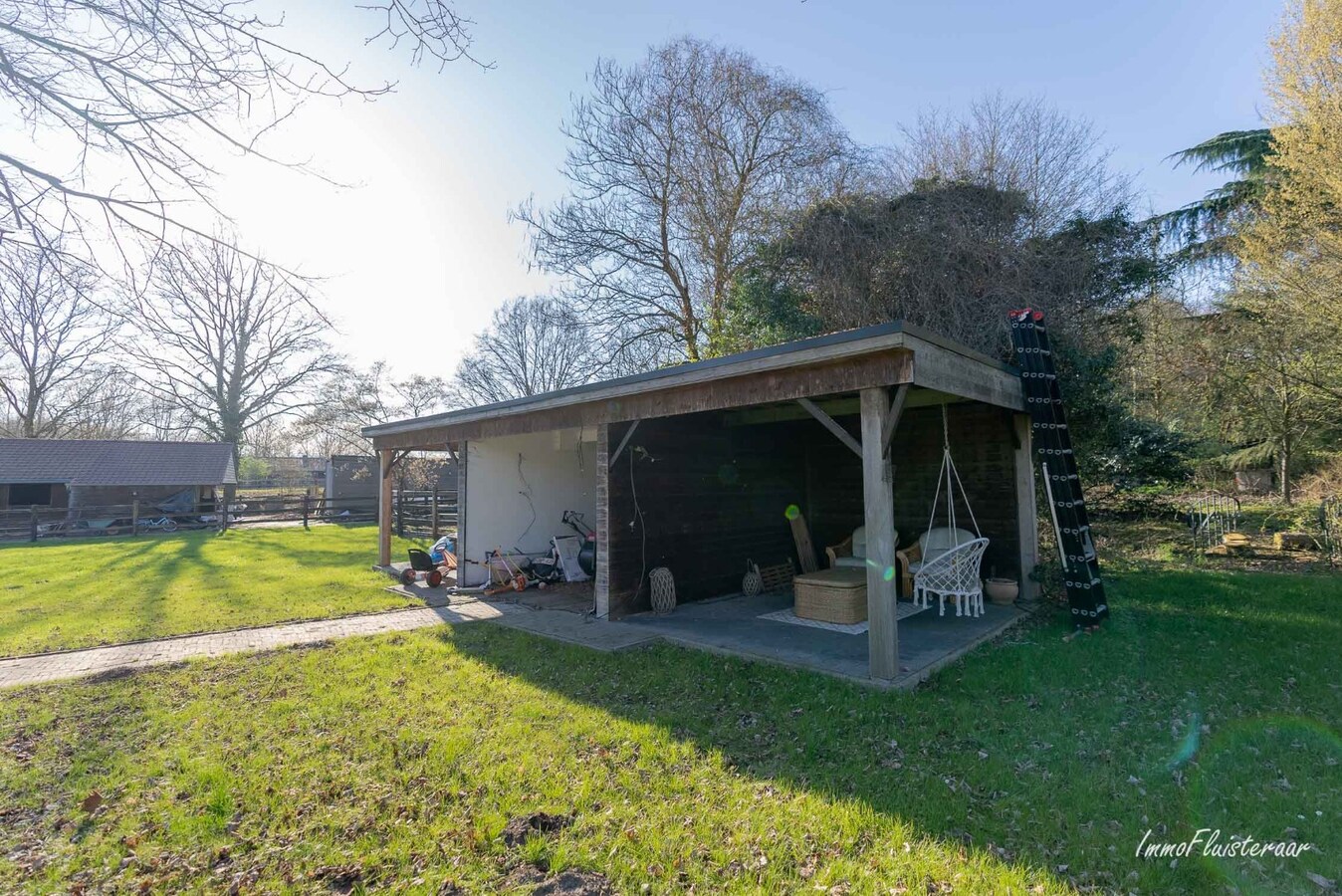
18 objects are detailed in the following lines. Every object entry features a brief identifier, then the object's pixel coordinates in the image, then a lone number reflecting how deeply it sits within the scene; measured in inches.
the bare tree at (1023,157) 357.4
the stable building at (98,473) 748.6
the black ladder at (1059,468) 219.8
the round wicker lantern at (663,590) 266.4
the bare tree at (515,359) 937.5
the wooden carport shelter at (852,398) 162.1
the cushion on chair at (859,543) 301.1
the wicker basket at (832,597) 233.1
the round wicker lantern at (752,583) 304.5
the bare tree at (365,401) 1028.5
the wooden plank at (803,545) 331.9
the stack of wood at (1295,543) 339.0
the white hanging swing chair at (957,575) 238.7
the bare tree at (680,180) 462.3
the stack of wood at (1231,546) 341.7
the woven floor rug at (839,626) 225.7
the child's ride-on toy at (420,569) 344.5
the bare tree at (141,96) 112.7
